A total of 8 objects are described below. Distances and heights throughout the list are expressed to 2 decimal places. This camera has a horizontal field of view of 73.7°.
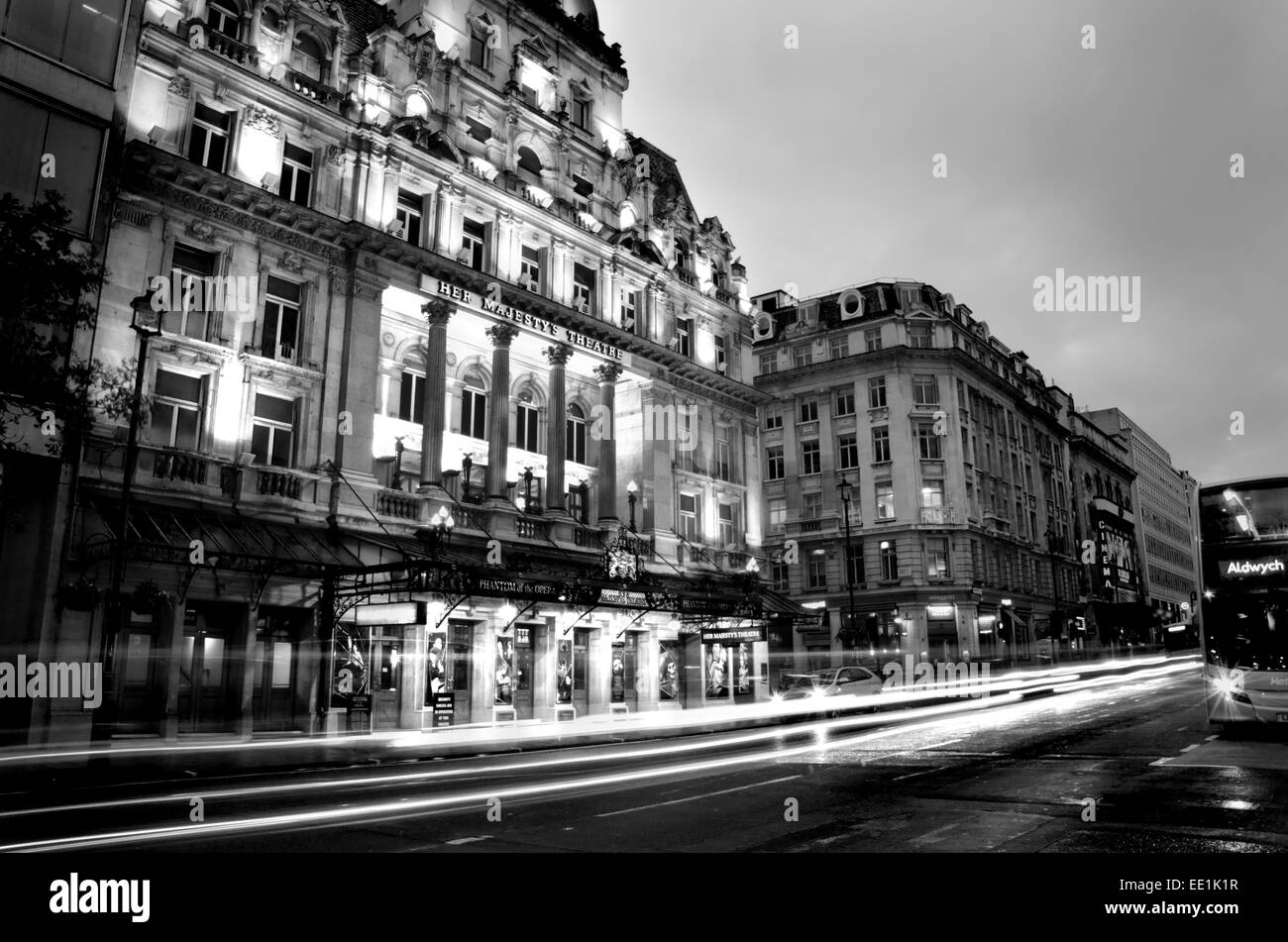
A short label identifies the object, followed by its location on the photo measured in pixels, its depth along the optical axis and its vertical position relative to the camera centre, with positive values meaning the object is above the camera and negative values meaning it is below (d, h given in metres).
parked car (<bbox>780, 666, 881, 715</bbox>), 29.39 -1.93
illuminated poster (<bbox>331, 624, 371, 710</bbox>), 25.41 -1.07
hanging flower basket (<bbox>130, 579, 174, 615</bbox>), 19.88 +0.82
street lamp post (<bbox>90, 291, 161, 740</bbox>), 17.09 +4.01
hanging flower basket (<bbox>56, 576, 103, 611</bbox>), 19.38 +0.86
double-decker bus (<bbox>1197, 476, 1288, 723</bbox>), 18.11 +0.56
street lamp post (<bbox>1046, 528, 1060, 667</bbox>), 73.16 +4.23
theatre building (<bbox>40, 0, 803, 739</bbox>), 23.31 +7.96
